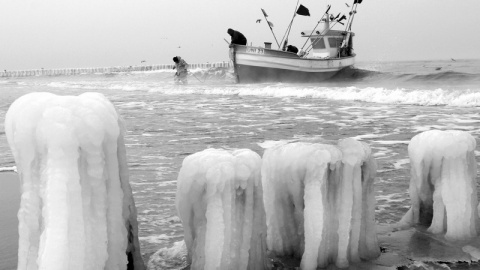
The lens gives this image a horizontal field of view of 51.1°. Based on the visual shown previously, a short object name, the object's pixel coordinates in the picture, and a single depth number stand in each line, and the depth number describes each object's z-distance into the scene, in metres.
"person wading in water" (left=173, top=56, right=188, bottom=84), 38.33
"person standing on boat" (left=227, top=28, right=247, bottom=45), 37.15
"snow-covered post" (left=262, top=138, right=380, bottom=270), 3.25
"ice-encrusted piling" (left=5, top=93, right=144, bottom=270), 2.49
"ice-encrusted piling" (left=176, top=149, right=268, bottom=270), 2.96
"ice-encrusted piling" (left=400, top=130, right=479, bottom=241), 3.74
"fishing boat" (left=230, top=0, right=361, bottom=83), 34.25
